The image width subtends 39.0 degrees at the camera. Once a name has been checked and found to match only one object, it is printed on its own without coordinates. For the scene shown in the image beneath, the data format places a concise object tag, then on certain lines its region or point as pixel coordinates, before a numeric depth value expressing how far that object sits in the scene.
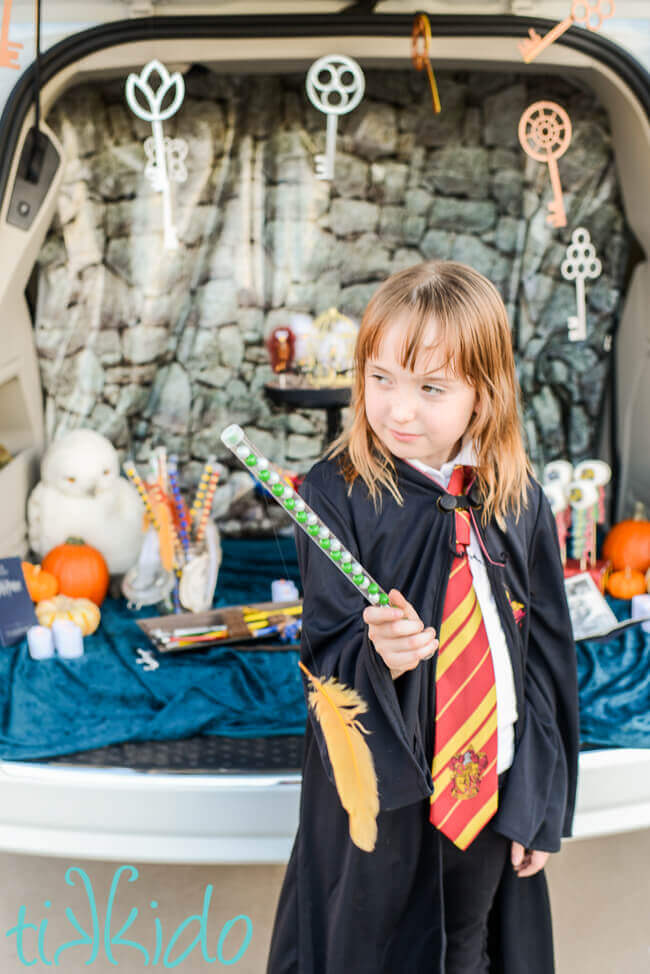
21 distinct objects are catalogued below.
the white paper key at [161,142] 2.53
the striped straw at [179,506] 2.62
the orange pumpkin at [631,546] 2.86
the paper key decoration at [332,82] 2.60
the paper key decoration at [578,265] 2.92
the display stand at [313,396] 2.80
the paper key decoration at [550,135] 2.50
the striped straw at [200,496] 2.55
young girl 1.15
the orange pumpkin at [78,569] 2.70
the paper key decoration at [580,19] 2.37
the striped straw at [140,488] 2.60
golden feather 1.14
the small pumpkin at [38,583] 2.60
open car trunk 1.87
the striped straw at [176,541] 2.66
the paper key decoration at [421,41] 2.55
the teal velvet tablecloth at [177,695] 2.09
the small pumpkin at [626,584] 2.81
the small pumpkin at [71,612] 2.52
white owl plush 2.79
